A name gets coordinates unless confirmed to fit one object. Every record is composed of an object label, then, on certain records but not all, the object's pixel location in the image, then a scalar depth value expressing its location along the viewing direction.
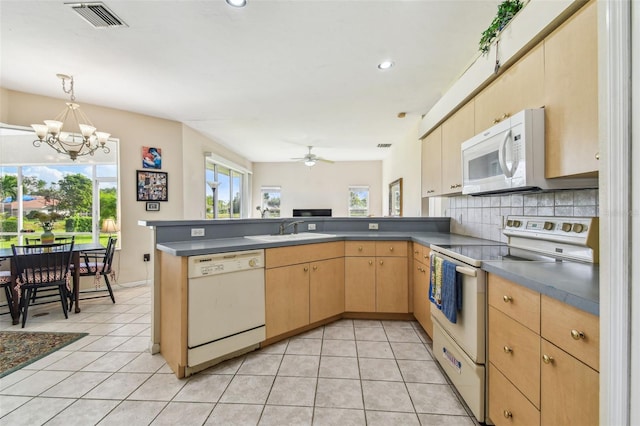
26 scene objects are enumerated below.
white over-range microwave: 1.38
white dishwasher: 1.82
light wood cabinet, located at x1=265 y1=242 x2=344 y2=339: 2.21
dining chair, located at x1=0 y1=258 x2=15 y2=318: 2.68
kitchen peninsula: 1.90
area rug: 2.00
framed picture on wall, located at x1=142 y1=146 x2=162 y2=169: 4.16
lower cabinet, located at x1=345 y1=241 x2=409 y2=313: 2.68
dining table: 2.68
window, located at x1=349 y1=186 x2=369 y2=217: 7.95
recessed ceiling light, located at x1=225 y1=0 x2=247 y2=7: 1.86
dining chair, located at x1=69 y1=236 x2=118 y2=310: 3.26
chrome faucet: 2.80
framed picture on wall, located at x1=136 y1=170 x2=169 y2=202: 4.11
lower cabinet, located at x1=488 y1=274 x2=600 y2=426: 0.83
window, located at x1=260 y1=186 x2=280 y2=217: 8.20
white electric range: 1.35
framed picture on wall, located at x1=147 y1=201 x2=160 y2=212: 4.20
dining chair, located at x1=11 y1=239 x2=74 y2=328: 2.69
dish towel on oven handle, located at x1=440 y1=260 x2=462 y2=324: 1.56
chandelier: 2.84
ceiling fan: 6.02
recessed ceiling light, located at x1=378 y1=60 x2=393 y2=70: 2.65
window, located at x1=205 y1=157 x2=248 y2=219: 5.74
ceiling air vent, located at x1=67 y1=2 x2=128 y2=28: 1.92
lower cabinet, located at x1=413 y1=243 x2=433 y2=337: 2.26
